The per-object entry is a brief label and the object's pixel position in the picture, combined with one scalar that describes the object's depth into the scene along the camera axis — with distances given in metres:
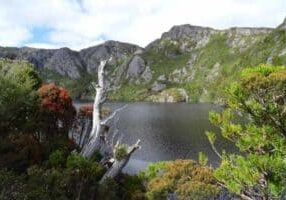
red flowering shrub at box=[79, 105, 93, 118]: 25.32
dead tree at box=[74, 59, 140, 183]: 20.63
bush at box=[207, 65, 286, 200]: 10.47
